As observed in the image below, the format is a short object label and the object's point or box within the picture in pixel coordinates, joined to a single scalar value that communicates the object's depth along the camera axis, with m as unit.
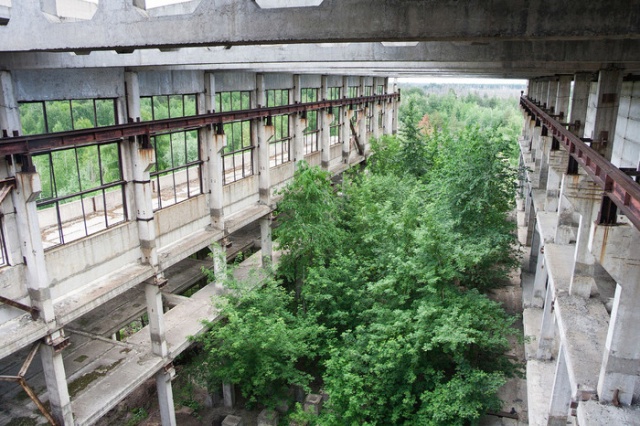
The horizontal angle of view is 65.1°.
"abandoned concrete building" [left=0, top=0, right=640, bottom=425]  5.77
